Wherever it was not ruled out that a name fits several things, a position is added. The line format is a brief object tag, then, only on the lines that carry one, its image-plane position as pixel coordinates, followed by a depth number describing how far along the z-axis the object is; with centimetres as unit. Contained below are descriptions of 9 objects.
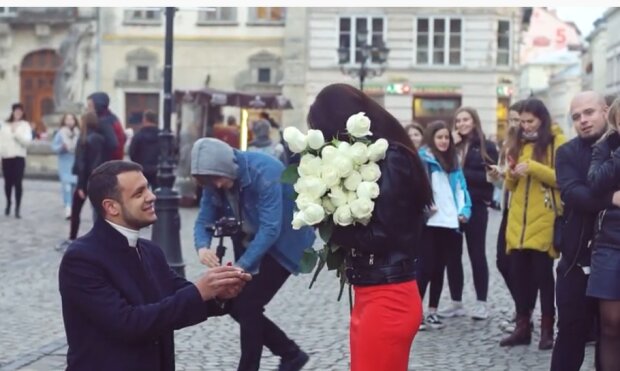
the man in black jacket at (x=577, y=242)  632
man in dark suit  425
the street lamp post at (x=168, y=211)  1224
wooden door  4797
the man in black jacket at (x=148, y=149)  1809
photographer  676
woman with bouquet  487
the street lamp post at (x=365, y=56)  3154
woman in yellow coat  835
